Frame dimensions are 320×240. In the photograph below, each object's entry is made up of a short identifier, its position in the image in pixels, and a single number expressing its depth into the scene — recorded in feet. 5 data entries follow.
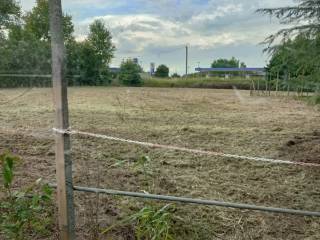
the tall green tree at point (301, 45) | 10.09
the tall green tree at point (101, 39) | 52.68
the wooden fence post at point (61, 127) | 4.20
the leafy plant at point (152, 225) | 4.86
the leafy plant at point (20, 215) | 4.38
